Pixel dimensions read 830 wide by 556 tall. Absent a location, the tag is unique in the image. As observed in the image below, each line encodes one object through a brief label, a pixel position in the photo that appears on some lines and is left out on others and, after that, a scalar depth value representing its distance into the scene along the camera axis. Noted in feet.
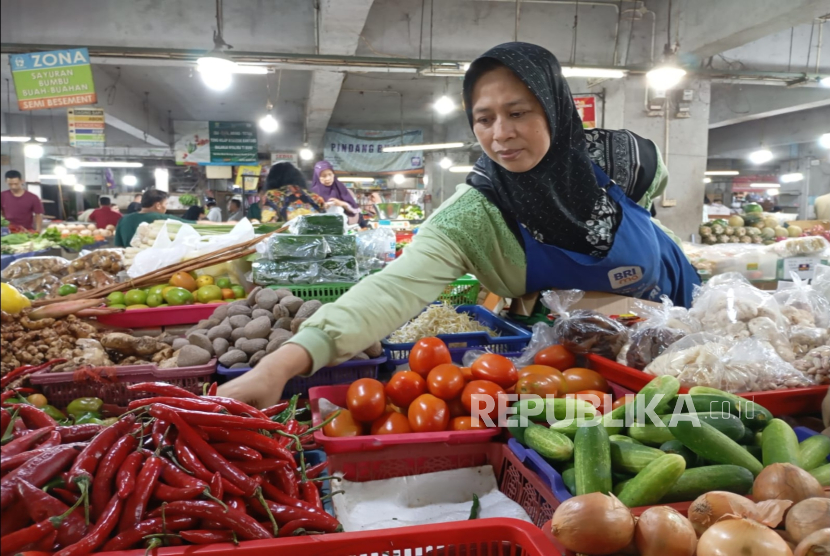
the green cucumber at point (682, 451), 4.10
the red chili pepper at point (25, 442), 2.96
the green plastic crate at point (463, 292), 11.83
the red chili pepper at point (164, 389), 4.41
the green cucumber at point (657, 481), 3.55
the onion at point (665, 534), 2.98
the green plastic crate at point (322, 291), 10.75
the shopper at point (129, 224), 20.12
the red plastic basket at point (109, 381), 6.83
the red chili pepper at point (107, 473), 3.47
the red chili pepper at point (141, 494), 3.46
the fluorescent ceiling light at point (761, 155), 56.49
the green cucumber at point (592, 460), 3.68
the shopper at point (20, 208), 32.86
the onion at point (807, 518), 2.99
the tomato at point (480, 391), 5.27
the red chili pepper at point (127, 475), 3.49
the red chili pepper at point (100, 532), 3.07
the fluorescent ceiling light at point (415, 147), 41.63
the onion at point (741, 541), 2.77
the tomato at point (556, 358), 6.45
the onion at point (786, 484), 3.35
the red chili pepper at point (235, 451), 4.14
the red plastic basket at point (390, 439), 4.72
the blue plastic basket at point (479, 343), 8.02
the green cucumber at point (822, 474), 3.73
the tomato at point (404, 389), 5.60
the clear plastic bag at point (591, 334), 6.43
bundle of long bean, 11.20
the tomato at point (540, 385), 5.36
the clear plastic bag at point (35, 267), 12.96
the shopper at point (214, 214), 47.73
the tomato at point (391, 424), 5.25
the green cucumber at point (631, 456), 3.91
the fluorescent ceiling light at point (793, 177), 73.41
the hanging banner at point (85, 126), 36.22
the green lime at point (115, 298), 10.80
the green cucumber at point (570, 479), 3.81
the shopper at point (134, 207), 35.66
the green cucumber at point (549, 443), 4.10
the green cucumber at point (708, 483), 3.69
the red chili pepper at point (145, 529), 3.26
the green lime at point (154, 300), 10.73
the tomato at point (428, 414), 5.14
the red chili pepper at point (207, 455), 3.91
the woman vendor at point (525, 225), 5.97
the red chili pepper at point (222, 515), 3.52
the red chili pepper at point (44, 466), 2.98
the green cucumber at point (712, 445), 3.89
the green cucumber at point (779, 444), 3.91
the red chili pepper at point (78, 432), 4.00
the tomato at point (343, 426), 5.14
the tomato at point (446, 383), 5.45
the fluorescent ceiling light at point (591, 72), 21.56
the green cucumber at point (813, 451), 3.96
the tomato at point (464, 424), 5.17
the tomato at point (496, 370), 5.61
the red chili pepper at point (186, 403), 4.05
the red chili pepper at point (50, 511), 2.91
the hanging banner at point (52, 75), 21.71
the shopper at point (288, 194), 21.66
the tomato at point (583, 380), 5.80
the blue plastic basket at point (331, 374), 7.02
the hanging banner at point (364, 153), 53.47
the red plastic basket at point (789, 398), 5.10
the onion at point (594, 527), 3.05
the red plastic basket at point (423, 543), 3.17
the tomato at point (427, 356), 5.96
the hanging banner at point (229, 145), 51.78
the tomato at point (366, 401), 5.31
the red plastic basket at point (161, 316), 9.73
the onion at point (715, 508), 3.18
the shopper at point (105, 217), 36.40
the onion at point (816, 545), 2.81
